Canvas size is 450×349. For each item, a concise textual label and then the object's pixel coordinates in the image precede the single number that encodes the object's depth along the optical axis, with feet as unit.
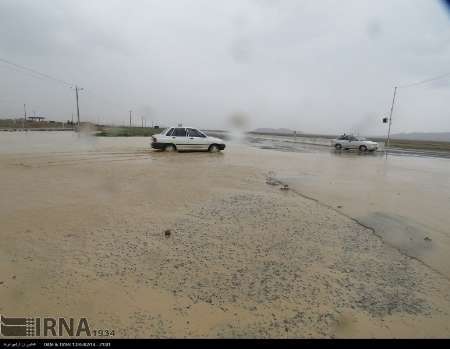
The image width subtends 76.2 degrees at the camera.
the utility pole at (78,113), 184.39
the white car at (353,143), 87.07
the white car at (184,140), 57.11
